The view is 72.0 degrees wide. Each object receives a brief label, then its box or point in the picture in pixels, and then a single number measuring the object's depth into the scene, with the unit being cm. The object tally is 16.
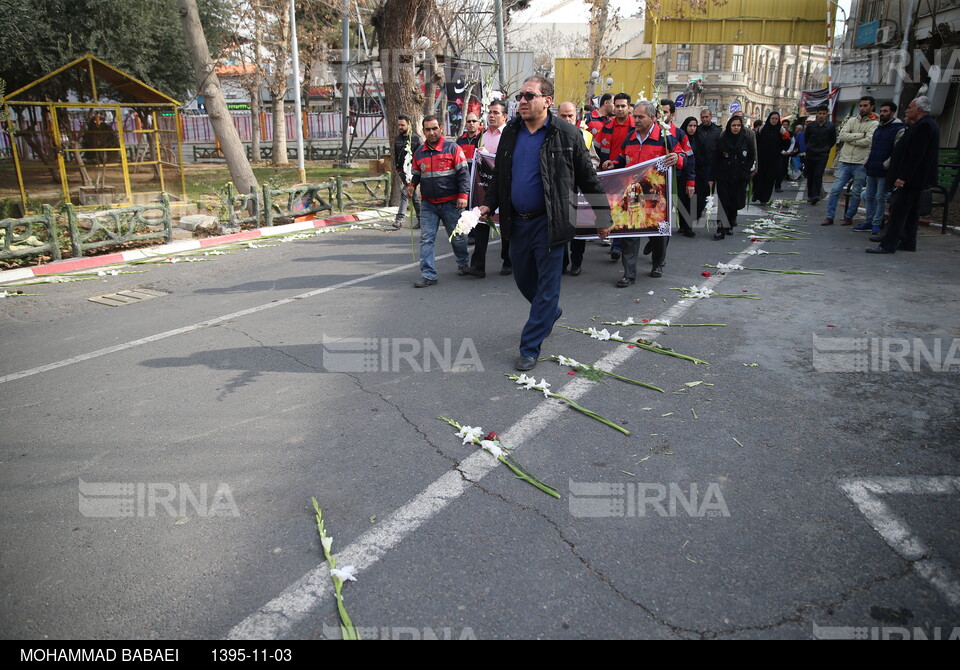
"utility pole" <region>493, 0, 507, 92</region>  2167
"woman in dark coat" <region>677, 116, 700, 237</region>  1171
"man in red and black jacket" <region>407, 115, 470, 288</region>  821
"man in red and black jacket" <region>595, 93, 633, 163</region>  951
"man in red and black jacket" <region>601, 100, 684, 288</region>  834
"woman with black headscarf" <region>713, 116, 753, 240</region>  1153
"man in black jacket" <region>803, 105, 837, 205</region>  1511
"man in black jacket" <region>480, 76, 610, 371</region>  530
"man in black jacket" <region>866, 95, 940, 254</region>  909
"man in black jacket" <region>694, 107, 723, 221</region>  1171
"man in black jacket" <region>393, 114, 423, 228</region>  1249
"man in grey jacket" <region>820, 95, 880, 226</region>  1173
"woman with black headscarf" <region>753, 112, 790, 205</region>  1507
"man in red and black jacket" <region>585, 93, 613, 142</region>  1232
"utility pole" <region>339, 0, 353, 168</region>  2461
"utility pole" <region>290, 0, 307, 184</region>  1931
